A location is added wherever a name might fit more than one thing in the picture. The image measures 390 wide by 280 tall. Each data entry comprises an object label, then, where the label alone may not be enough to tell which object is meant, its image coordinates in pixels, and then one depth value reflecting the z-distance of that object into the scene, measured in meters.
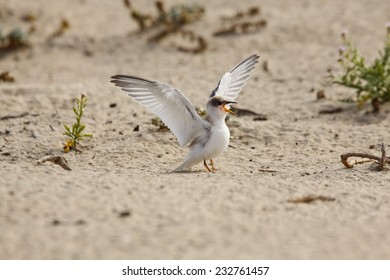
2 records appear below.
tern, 13.52
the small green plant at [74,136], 14.73
